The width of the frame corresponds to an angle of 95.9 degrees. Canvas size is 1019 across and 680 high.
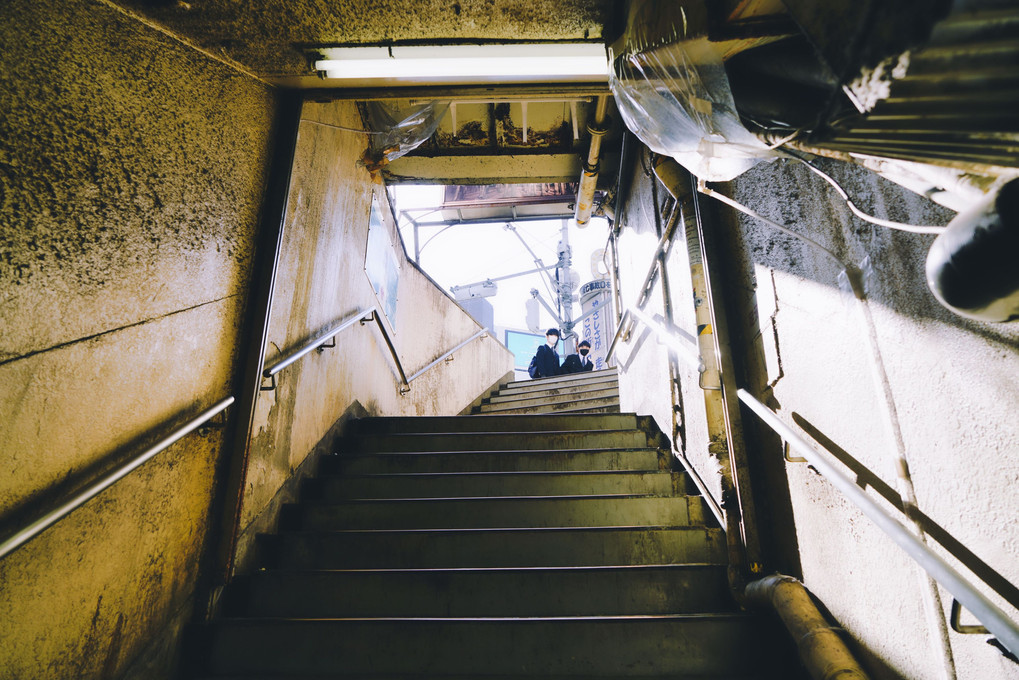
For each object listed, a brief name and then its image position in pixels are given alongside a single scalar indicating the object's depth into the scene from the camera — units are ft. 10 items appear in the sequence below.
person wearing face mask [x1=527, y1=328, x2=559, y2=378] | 25.11
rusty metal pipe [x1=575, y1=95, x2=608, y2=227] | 12.16
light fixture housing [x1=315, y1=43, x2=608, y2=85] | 6.76
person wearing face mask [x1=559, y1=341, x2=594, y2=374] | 25.40
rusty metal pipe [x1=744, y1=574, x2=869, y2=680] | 4.16
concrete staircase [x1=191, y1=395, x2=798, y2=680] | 5.40
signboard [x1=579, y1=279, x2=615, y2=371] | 48.37
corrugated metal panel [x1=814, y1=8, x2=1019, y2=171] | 1.94
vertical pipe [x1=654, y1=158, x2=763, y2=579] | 6.22
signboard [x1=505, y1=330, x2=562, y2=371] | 62.56
